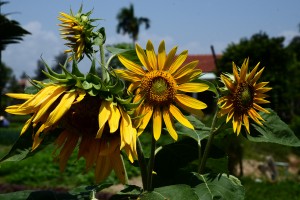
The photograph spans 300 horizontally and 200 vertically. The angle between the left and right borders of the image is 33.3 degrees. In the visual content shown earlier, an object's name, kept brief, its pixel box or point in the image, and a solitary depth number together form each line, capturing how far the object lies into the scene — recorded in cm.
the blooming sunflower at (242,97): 96
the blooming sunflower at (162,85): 83
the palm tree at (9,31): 1033
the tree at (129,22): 3759
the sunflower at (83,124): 72
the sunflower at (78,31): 94
